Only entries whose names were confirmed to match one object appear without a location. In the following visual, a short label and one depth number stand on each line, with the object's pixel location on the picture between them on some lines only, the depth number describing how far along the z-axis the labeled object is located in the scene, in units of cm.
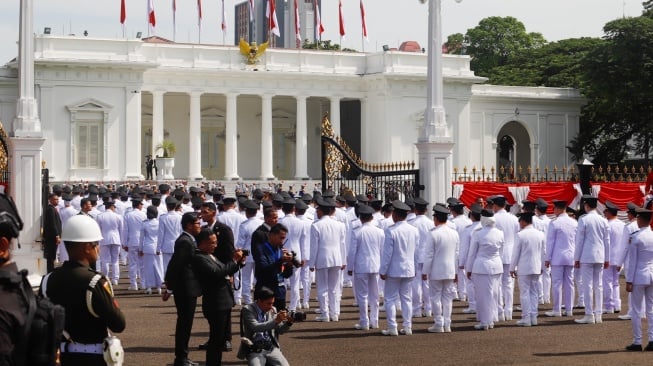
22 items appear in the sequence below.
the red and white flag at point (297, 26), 5059
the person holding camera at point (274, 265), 1162
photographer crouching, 891
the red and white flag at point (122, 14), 4703
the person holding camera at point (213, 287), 1026
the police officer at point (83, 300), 650
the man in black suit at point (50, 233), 1817
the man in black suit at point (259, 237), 1195
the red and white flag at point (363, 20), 5184
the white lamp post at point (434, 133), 1975
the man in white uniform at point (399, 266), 1405
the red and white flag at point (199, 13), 4964
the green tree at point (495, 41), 7038
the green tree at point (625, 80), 4825
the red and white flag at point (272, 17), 4928
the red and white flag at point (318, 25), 5125
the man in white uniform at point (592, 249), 1575
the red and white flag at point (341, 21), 5109
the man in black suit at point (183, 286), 1055
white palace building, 4678
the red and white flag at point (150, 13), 4725
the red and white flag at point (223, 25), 5048
